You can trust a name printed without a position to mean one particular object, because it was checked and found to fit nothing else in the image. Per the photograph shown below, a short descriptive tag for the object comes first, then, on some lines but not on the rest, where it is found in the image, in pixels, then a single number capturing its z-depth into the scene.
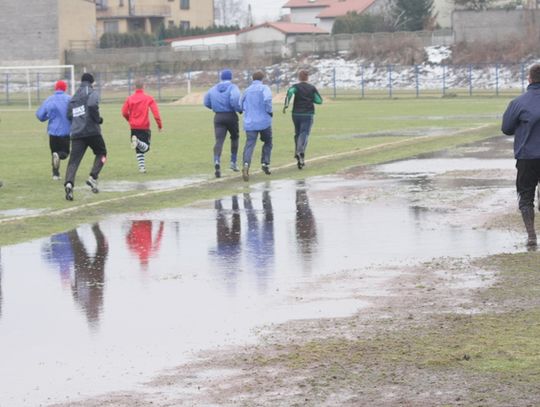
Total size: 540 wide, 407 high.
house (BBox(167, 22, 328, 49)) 111.75
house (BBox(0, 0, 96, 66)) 101.38
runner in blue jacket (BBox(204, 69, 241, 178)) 21.80
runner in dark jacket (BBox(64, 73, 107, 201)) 18.62
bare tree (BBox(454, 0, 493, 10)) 97.81
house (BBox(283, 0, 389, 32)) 127.56
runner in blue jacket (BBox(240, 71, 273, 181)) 21.28
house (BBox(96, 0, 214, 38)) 120.62
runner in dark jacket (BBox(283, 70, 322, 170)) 23.30
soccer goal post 81.11
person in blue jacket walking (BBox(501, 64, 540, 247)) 12.83
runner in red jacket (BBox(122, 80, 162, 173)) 22.53
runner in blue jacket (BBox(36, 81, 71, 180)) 21.36
